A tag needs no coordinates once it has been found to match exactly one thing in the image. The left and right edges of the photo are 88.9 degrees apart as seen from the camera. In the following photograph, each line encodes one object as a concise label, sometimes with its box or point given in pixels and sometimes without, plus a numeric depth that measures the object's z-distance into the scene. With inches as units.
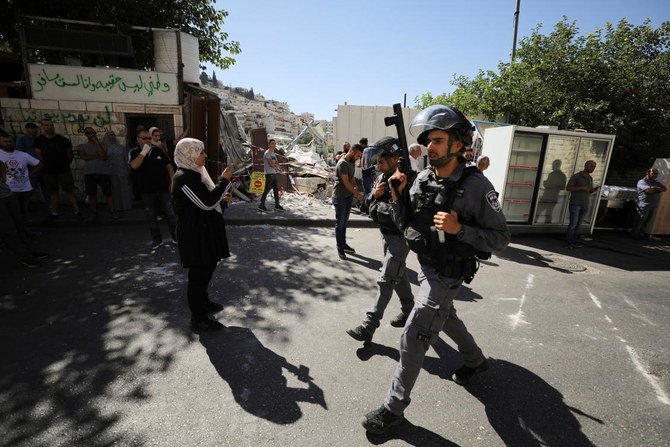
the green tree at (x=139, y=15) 329.7
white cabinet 300.2
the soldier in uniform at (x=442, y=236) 86.6
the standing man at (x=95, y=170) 280.4
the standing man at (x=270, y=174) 348.8
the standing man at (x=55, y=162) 270.3
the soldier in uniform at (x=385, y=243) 125.6
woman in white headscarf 122.0
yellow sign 356.5
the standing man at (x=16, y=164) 213.6
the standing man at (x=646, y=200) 318.3
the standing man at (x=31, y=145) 284.5
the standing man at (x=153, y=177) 214.9
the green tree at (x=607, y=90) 395.2
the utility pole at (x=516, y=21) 629.8
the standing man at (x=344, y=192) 217.8
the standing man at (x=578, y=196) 281.3
